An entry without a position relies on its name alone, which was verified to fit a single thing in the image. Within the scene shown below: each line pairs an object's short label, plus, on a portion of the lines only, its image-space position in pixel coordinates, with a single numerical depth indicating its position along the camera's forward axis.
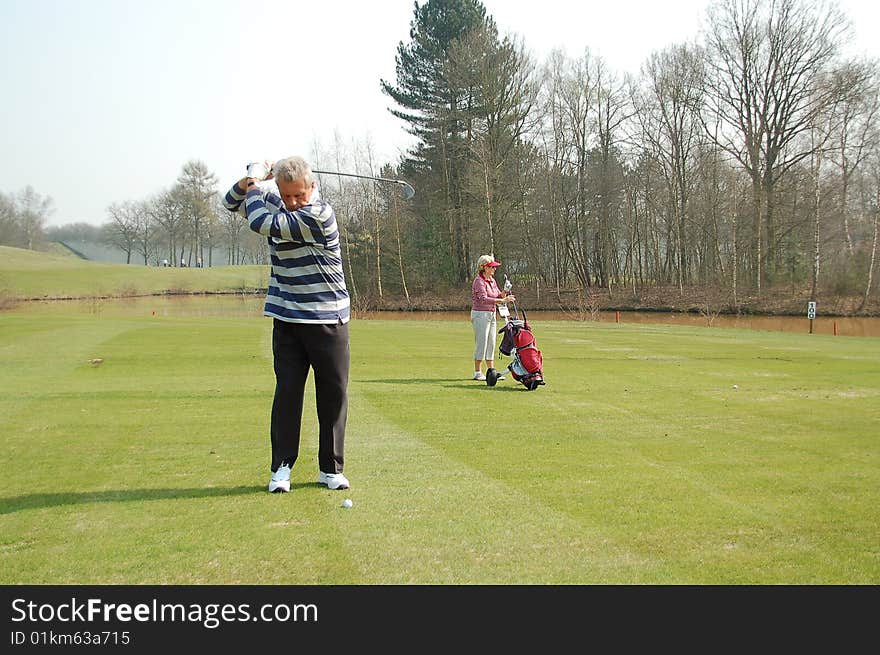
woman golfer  13.05
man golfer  5.50
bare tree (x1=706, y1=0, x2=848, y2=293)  49.97
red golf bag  11.80
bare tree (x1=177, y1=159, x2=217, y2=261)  110.94
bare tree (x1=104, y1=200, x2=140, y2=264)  123.81
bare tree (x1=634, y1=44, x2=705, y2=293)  56.78
